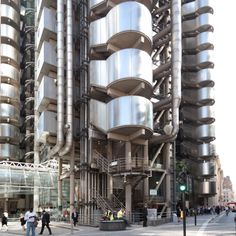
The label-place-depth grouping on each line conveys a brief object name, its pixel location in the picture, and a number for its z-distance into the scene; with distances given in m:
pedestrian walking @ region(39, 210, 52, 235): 19.21
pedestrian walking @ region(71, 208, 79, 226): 25.23
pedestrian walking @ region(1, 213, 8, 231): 22.43
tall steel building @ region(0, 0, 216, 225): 27.66
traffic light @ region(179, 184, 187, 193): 12.87
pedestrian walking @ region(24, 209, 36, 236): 15.84
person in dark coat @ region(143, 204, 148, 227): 22.77
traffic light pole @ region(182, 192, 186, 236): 12.76
